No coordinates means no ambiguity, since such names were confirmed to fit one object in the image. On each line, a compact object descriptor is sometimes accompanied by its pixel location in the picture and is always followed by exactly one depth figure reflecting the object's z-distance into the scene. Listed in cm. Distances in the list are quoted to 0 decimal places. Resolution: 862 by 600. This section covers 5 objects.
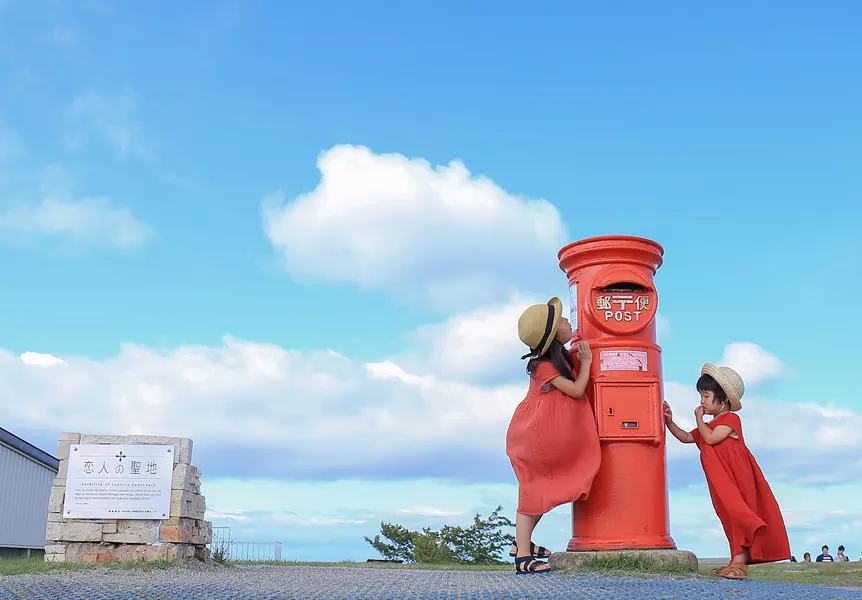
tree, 1250
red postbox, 664
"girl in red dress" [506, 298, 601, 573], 655
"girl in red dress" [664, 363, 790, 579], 667
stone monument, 897
